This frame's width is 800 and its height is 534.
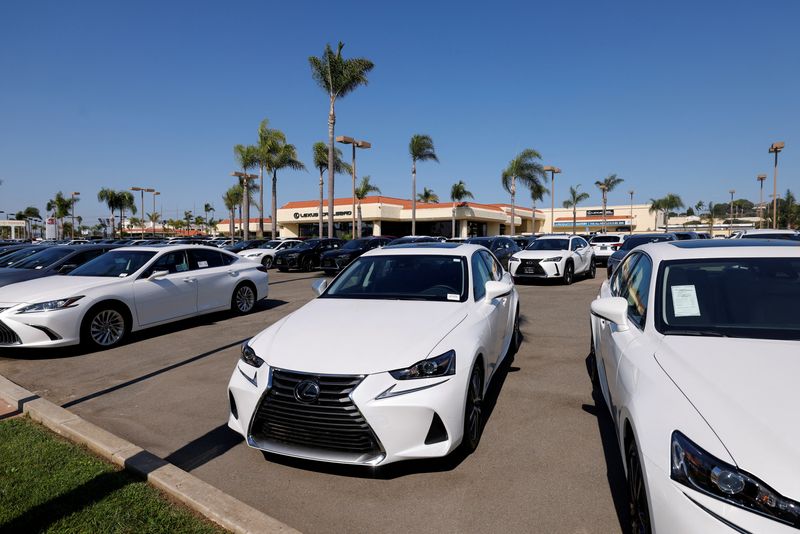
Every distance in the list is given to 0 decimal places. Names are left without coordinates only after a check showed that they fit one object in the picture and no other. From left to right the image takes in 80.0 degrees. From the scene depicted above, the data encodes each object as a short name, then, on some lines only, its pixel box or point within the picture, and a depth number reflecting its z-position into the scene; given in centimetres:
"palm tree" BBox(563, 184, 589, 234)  6444
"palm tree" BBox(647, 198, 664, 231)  7381
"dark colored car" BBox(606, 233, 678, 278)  1591
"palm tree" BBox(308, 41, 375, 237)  3122
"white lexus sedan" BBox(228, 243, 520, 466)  312
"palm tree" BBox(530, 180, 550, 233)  4678
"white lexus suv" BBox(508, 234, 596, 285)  1476
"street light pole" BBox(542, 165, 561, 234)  4389
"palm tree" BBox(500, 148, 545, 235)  4575
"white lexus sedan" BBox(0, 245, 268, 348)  661
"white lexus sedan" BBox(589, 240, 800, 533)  176
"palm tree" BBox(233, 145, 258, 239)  4066
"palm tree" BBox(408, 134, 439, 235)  4222
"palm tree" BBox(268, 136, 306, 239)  4044
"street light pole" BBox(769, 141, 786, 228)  3003
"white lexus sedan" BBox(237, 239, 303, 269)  2377
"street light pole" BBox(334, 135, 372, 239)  2881
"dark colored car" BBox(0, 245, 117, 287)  922
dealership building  4897
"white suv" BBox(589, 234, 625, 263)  2300
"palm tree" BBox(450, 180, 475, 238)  4947
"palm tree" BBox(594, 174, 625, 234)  6059
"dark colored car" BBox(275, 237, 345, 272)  2184
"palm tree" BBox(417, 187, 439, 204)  5938
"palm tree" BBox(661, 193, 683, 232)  7325
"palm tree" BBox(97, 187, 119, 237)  6938
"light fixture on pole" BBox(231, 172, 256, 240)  3806
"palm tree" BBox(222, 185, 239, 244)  6319
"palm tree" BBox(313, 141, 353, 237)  4009
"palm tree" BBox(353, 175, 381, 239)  4891
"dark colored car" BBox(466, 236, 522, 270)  1680
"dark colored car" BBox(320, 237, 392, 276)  1945
